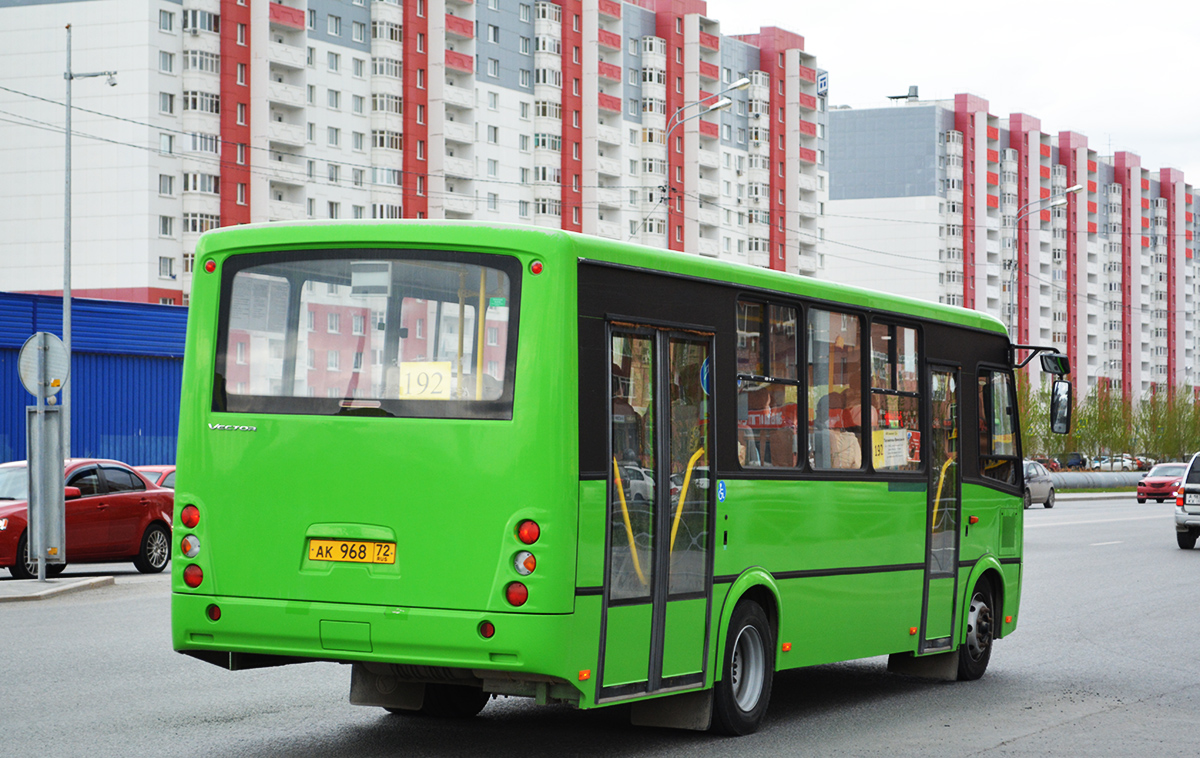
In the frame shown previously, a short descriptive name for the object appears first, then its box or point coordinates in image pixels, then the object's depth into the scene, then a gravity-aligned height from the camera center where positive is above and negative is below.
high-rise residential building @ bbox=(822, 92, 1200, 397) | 134.50 +16.69
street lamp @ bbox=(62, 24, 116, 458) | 36.09 +2.87
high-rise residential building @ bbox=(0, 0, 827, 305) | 75.44 +16.07
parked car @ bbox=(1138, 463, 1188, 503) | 60.84 -2.71
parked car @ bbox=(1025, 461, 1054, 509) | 53.47 -2.46
